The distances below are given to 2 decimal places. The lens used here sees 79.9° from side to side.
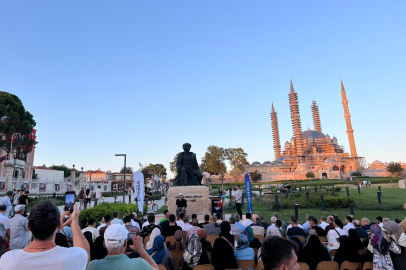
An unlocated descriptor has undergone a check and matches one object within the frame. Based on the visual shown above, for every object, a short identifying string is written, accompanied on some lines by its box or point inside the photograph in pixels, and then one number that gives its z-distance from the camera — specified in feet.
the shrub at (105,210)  32.81
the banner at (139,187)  42.06
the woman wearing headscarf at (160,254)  13.10
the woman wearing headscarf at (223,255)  13.25
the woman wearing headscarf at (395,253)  12.40
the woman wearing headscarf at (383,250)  12.34
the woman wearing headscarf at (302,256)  13.82
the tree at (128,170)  305.45
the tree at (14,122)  97.96
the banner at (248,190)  39.88
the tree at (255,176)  228.02
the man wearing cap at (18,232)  15.58
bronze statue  40.52
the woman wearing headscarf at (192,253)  13.29
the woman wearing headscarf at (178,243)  15.72
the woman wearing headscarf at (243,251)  13.89
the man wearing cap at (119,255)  6.45
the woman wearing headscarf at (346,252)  13.78
